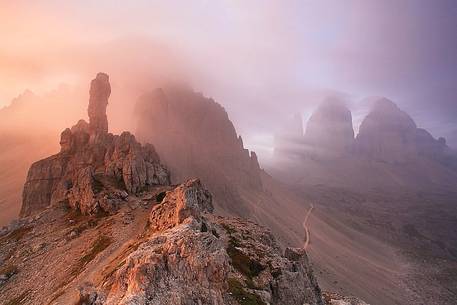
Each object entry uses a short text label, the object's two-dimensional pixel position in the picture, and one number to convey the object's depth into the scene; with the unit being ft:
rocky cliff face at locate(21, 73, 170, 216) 287.57
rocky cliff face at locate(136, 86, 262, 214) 554.09
